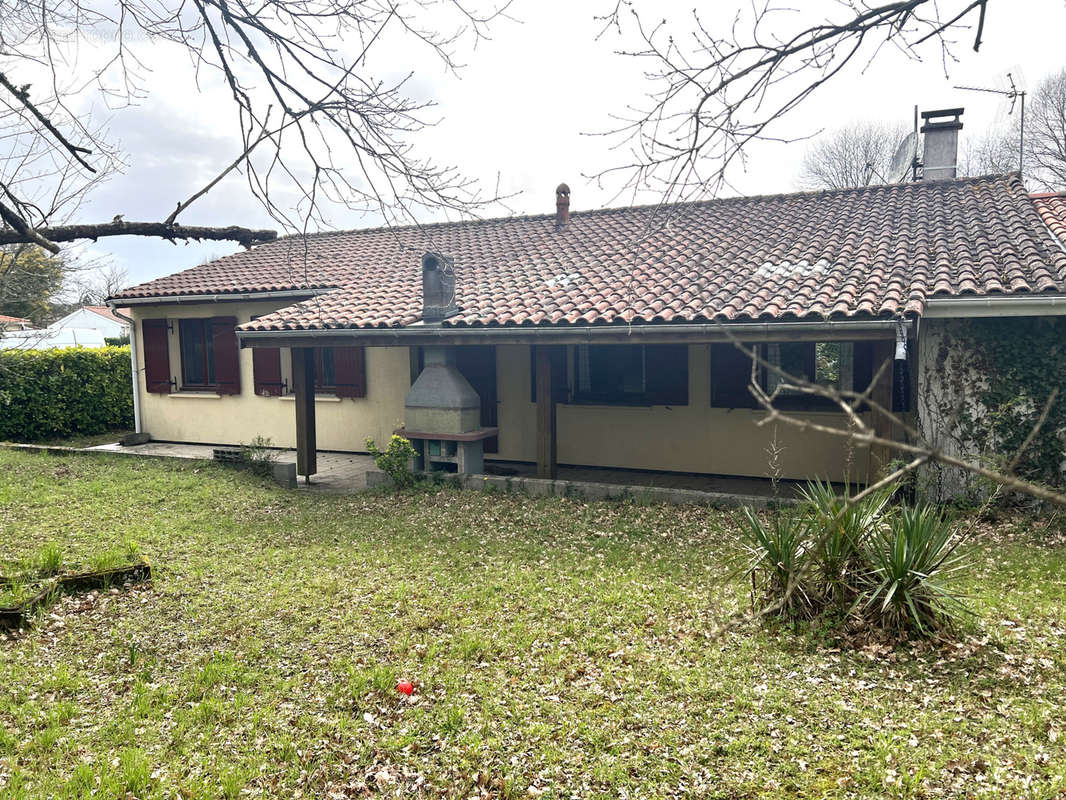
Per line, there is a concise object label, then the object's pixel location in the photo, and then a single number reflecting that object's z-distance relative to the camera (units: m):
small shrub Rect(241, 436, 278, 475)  11.63
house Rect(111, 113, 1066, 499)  8.27
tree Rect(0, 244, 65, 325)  9.71
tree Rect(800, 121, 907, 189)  34.59
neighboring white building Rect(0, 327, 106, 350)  38.50
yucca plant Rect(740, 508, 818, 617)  5.07
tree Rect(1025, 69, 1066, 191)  27.66
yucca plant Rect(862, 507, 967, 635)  4.78
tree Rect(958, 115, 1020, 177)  29.33
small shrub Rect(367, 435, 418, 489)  10.20
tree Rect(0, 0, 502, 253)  4.89
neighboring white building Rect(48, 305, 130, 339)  45.60
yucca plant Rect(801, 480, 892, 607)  4.96
